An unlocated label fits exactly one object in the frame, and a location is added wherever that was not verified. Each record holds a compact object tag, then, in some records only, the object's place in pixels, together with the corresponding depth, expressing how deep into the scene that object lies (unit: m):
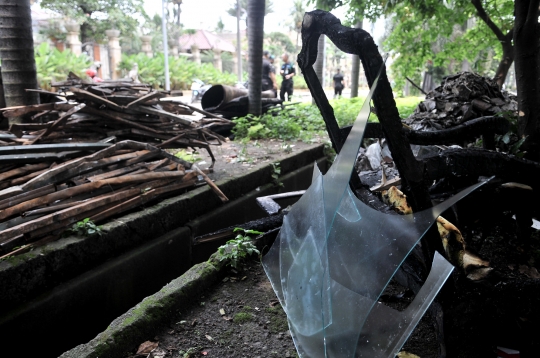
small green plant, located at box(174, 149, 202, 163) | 5.71
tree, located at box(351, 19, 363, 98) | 14.53
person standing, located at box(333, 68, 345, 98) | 20.28
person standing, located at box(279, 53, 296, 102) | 13.99
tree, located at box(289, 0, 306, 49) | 53.60
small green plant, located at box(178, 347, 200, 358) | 2.09
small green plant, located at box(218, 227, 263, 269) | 2.95
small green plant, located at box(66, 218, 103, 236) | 3.24
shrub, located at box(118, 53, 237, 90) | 23.83
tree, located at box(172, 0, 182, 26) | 43.28
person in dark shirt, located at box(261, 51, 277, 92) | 12.31
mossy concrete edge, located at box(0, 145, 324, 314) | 2.78
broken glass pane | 1.67
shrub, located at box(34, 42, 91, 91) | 17.48
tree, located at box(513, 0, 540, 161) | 3.30
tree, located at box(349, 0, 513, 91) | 7.04
